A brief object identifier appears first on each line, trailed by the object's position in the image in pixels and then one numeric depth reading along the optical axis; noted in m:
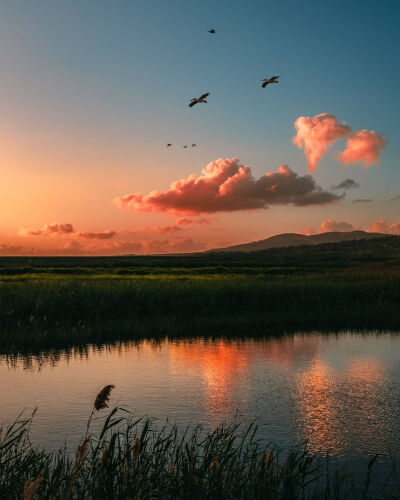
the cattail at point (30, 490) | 4.10
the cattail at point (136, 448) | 6.17
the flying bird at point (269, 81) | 15.90
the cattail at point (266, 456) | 6.93
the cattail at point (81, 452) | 4.94
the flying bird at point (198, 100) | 15.70
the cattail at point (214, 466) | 7.42
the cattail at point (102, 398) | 5.11
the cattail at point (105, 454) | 6.62
